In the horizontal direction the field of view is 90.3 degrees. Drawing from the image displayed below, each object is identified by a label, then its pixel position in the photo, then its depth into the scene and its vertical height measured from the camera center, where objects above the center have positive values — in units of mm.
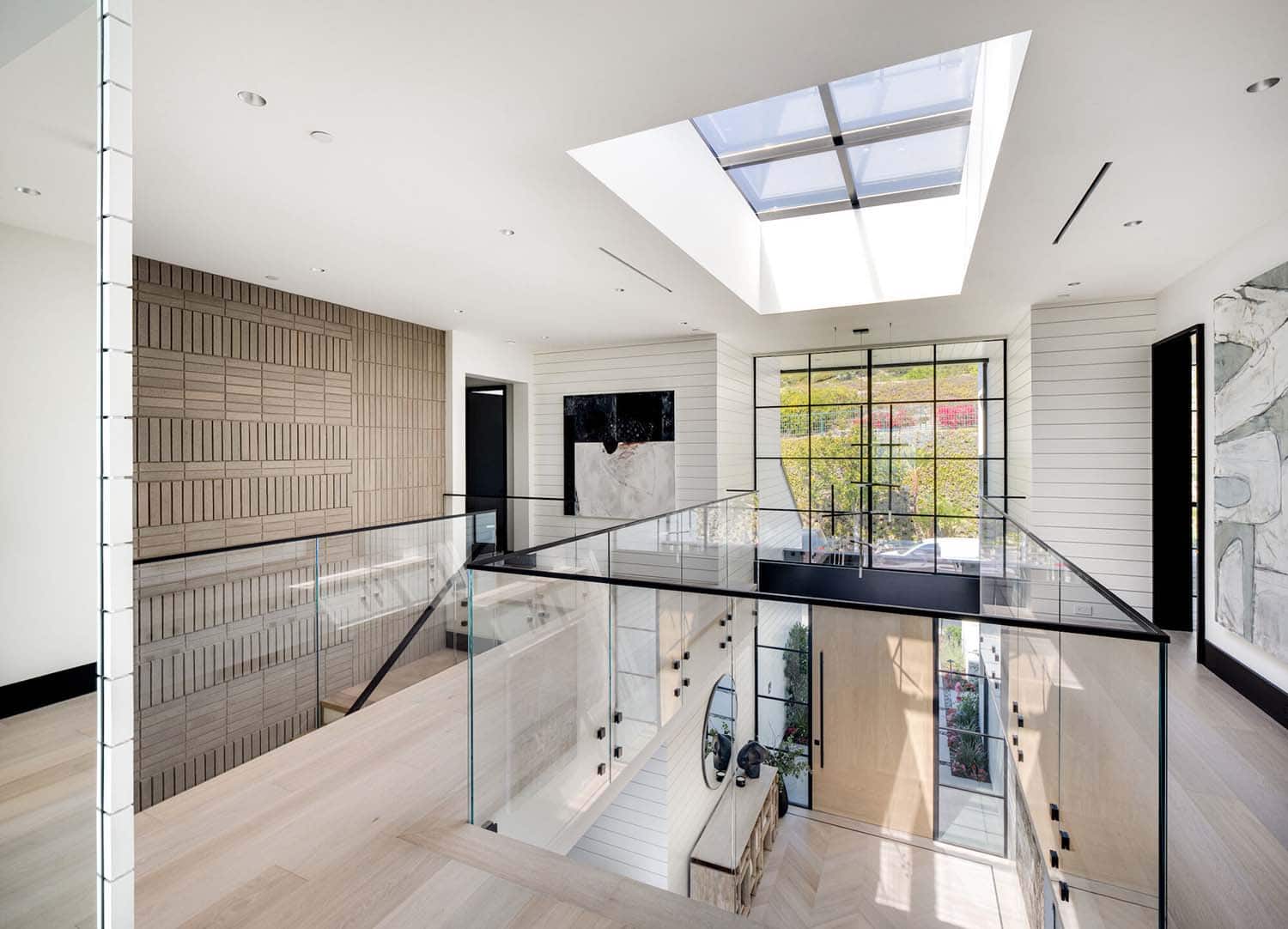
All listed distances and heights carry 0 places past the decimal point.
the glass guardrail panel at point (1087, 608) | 1991 -495
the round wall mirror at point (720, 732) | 2723 -1197
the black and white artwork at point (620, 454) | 8766 +110
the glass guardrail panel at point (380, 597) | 5055 -1185
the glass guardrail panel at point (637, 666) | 2971 -989
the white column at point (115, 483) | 1375 -43
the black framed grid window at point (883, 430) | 8516 +447
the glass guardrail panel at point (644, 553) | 4232 -675
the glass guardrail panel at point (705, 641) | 2752 -794
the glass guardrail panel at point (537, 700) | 2871 -1123
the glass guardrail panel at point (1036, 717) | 2021 -829
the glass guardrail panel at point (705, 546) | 5879 -818
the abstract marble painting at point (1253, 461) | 4113 +2
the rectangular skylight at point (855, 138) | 4332 +2539
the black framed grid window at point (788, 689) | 2420 -854
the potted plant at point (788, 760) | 2472 -1161
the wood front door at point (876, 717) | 2254 -925
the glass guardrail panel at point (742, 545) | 6837 -917
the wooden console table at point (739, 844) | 2682 -3502
